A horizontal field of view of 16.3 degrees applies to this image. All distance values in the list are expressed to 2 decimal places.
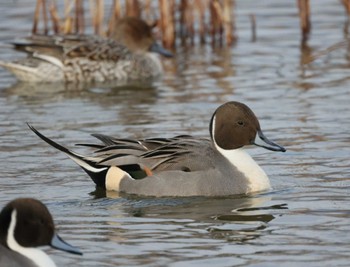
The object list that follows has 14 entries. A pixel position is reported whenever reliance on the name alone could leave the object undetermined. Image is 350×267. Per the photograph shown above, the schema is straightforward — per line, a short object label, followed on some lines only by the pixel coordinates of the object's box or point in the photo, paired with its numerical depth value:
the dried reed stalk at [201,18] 16.05
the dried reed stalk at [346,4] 16.73
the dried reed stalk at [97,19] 15.83
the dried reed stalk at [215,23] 16.22
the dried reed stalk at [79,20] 16.25
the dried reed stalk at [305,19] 15.98
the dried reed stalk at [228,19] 15.98
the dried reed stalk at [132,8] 16.40
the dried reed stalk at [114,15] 15.90
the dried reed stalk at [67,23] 15.69
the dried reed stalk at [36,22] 15.71
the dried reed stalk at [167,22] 15.68
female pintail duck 14.80
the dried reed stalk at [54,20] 15.89
